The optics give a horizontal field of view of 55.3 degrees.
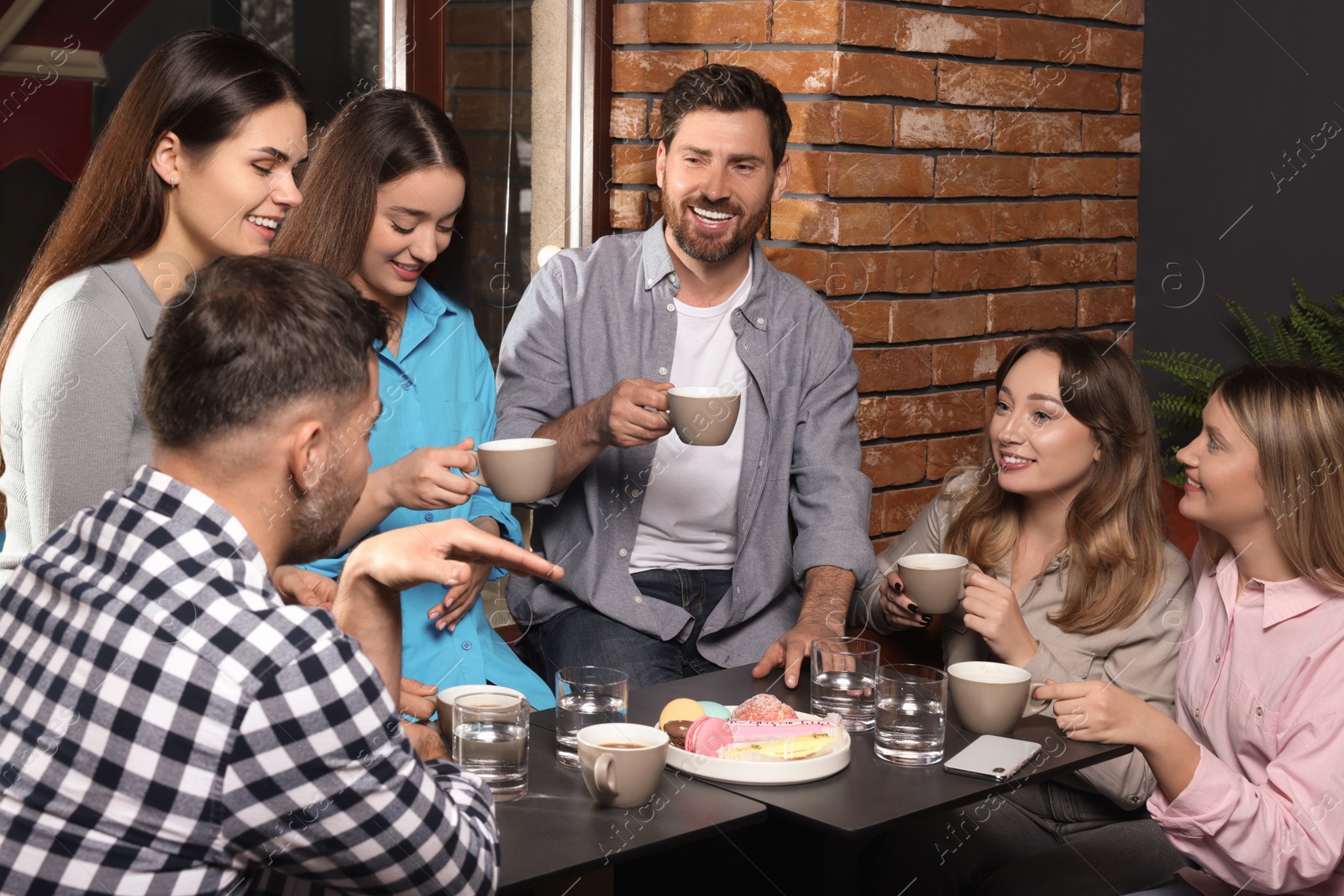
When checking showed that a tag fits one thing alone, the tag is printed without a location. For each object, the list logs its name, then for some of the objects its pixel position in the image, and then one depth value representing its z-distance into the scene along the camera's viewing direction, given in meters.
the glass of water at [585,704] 1.67
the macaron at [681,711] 1.73
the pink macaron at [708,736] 1.63
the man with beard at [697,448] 2.67
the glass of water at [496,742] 1.54
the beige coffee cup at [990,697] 1.78
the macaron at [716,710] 1.77
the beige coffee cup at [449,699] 1.65
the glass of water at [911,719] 1.70
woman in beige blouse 2.11
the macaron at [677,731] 1.68
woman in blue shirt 2.32
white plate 1.60
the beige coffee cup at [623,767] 1.48
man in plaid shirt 1.12
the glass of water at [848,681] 1.84
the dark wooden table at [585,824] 1.36
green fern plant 3.22
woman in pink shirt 1.79
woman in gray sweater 1.86
